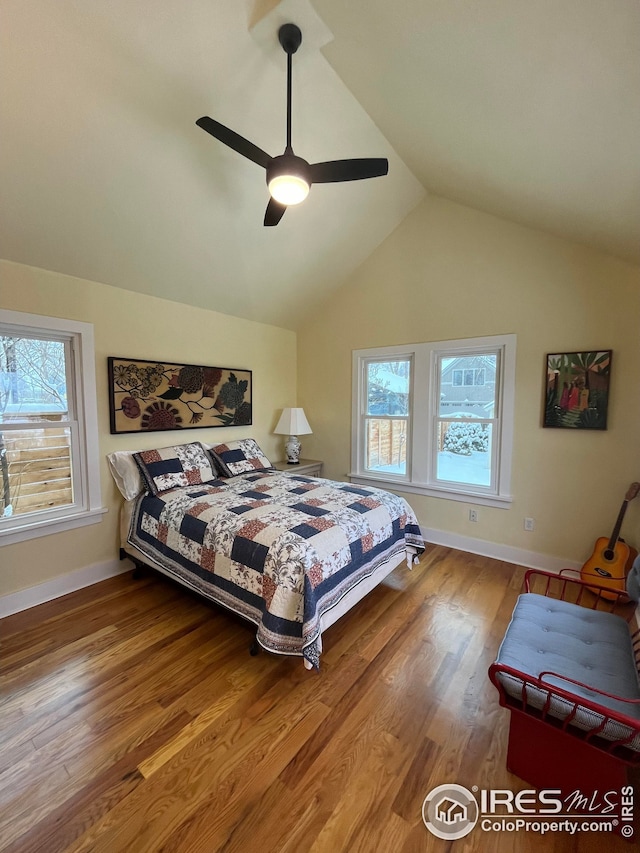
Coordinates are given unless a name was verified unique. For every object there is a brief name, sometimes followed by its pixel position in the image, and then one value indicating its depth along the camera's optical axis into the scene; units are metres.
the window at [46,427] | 2.39
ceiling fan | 1.68
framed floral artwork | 2.88
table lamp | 4.05
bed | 1.76
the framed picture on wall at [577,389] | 2.62
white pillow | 2.76
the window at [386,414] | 3.73
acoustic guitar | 2.48
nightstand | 3.98
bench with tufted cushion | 1.14
